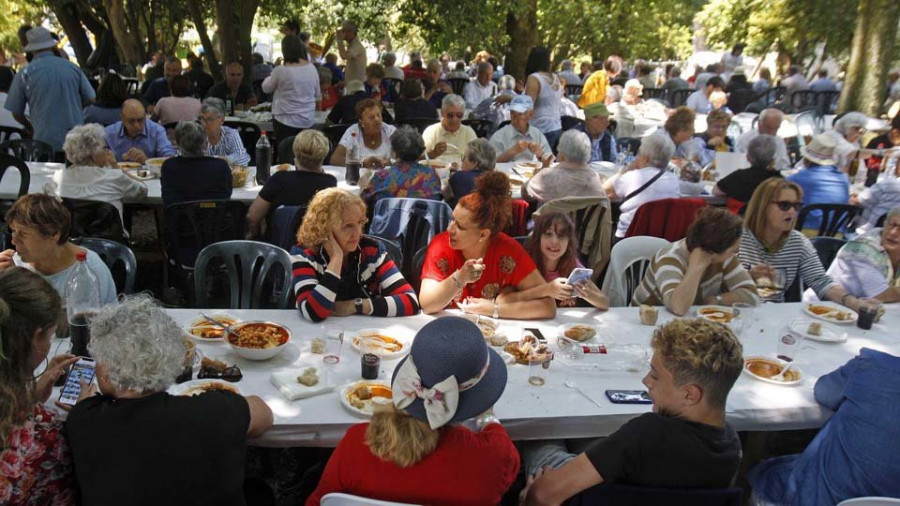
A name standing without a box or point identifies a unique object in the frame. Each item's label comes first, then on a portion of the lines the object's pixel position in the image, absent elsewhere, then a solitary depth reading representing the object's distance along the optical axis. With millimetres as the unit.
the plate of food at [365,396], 2629
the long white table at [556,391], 2615
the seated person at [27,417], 2014
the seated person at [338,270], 3375
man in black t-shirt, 2135
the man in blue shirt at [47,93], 7004
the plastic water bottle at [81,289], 3060
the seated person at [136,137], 6281
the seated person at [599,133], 7520
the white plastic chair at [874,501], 2209
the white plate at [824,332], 3502
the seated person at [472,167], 5492
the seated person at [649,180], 5582
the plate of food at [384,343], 3074
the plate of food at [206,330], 3119
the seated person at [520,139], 7160
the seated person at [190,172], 5109
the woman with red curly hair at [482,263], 3518
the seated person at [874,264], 4117
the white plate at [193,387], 2619
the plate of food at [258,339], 2924
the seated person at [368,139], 6492
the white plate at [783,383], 3037
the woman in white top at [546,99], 8539
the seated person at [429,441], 1957
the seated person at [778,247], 4078
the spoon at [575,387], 2838
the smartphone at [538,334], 3300
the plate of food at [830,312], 3766
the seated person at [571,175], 5418
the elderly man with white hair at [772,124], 7375
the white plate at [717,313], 3688
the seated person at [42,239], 3102
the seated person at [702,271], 3641
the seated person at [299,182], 4945
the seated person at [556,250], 3896
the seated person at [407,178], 5305
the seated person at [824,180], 5906
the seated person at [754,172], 5742
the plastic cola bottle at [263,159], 5727
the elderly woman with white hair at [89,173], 5023
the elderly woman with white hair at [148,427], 1998
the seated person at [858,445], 2357
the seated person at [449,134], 7098
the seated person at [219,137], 6305
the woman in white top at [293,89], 8070
